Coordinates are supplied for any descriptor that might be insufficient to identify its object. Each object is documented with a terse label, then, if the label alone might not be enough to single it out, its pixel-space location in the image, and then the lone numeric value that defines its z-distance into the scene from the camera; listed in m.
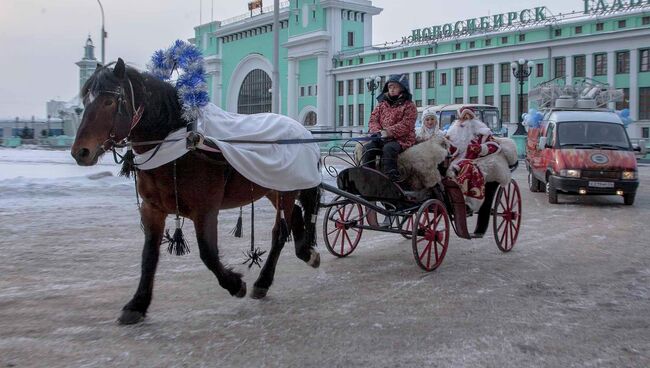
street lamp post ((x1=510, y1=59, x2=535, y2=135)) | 41.26
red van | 15.09
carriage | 7.79
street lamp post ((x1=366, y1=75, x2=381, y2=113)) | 51.92
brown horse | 5.09
